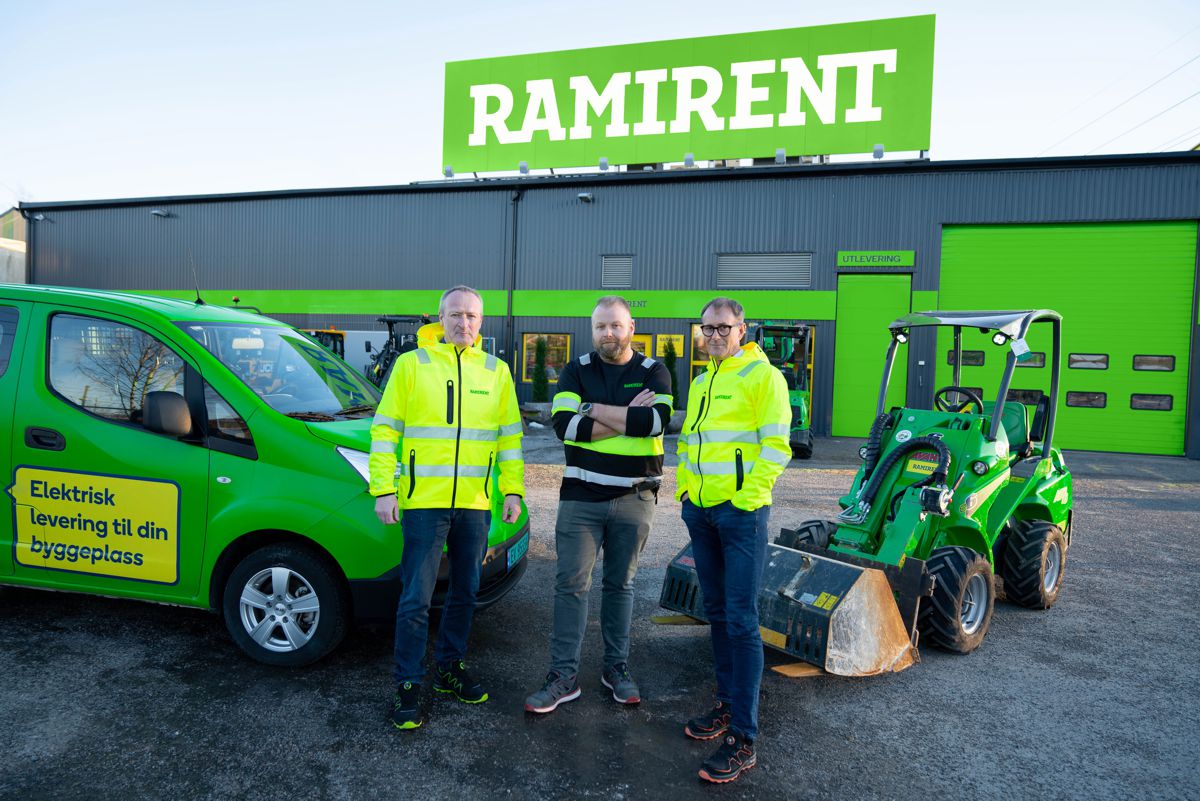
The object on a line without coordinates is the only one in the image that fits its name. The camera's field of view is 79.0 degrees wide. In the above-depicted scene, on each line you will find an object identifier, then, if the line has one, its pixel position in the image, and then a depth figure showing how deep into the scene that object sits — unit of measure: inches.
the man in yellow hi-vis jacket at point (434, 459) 128.7
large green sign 757.9
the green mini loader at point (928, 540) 148.3
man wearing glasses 119.3
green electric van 143.4
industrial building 624.7
